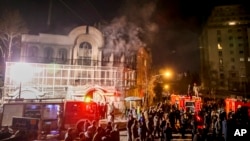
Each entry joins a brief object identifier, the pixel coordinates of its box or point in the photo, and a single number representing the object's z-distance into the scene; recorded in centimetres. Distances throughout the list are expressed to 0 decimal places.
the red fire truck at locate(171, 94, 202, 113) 2691
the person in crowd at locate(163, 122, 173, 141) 1334
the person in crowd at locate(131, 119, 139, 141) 1389
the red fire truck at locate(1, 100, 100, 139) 1762
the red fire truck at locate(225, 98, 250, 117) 2374
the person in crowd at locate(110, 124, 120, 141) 968
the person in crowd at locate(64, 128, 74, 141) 896
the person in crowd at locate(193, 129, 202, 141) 1067
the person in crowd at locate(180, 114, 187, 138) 1661
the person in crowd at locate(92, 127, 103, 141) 919
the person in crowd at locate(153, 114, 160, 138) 1605
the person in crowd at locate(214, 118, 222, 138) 1534
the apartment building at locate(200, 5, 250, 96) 6581
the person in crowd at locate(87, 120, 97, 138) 953
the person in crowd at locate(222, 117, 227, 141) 1285
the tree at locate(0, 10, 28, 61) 3438
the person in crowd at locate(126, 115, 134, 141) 1412
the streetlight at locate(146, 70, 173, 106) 4606
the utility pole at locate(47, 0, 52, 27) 3811
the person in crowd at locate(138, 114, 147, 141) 1378
